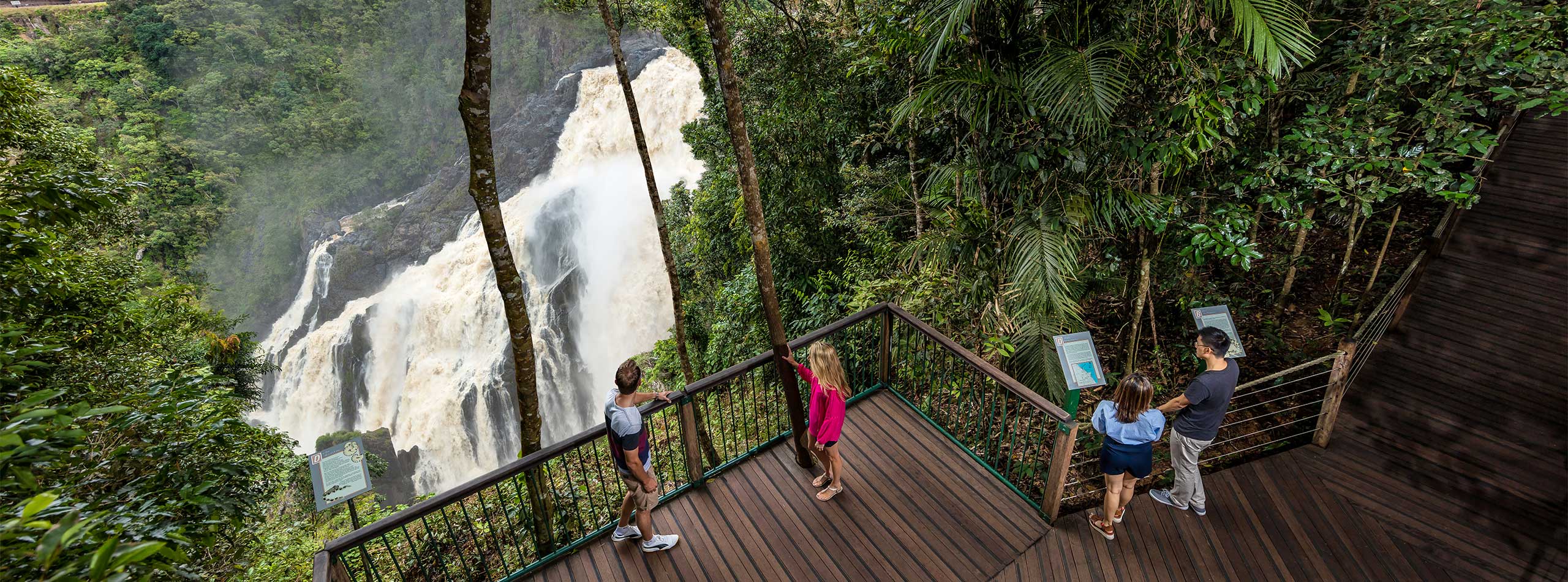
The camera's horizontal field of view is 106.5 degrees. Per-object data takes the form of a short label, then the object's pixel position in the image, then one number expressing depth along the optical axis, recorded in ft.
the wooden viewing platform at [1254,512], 11.93
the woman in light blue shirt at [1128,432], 10.91
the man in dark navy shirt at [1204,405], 11.12
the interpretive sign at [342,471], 11.50
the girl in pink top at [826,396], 12.09
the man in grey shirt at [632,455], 10.92
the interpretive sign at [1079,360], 12.09
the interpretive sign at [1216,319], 12.88
